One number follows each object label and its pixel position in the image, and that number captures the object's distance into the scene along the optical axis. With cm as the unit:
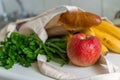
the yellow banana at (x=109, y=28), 60
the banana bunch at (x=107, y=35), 58
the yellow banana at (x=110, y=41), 57
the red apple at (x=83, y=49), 50
